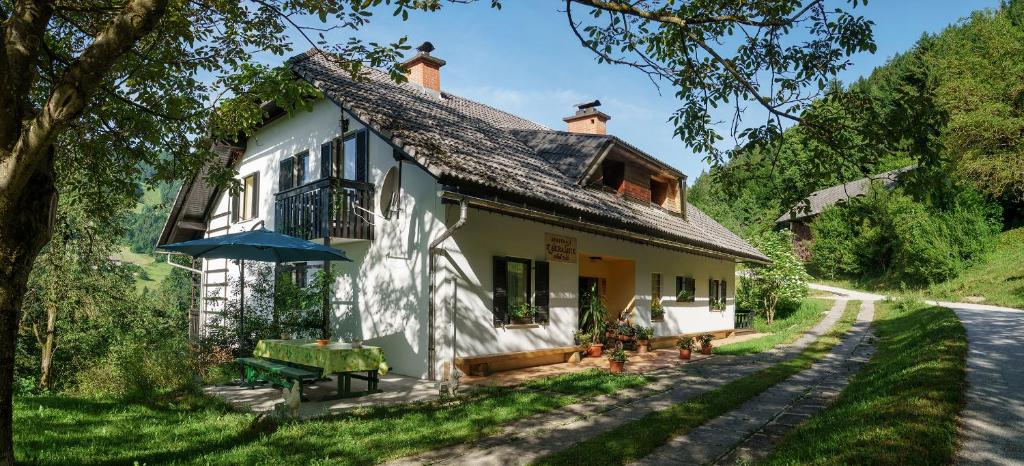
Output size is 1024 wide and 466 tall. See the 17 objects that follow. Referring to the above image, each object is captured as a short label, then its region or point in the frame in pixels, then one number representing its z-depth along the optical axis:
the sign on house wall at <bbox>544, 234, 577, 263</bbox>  12.22
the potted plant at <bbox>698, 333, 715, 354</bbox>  14.47
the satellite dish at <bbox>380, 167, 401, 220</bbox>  11.22
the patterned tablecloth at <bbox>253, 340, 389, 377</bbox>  8.31
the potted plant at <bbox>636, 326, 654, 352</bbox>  14.81
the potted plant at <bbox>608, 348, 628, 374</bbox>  10.75
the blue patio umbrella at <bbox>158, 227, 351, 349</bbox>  9.27
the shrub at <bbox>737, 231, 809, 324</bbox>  24.67
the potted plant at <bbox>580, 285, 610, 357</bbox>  13.19
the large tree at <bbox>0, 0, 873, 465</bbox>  3.98
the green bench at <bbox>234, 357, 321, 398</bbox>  8.02
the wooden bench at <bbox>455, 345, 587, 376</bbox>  10.41
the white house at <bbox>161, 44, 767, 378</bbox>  10.30
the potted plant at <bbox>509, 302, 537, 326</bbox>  11.35
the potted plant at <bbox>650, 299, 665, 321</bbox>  16.25
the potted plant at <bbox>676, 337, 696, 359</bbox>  13.09
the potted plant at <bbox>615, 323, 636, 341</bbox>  14.37
